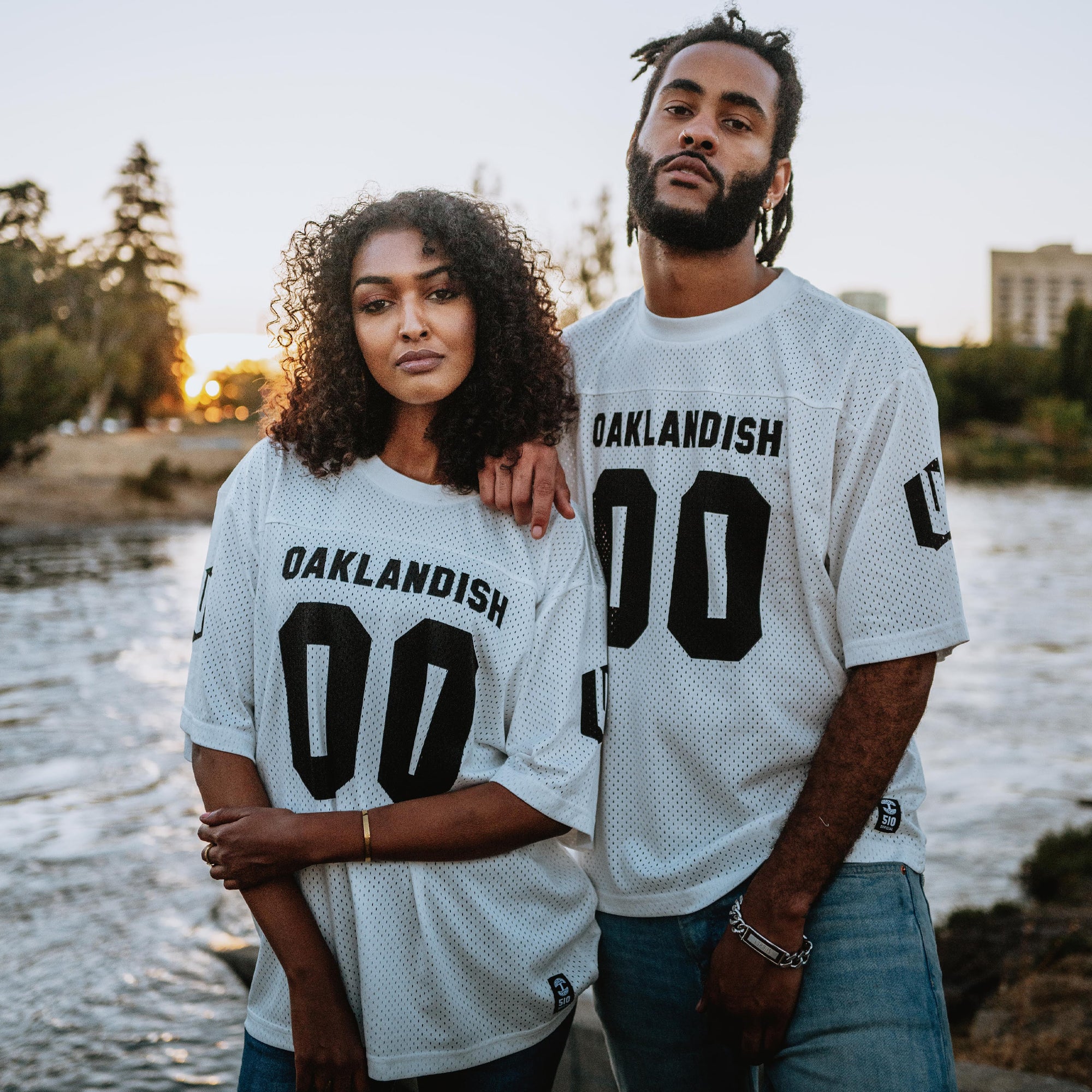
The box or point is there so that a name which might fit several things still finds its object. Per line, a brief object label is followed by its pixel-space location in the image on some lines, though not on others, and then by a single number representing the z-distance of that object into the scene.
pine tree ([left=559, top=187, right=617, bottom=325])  19.50
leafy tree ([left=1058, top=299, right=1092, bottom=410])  67.62
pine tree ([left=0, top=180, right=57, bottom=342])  39.06
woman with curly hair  1.99
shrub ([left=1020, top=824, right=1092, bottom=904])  5.70
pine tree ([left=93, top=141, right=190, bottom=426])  54.34
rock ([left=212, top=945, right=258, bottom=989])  4.74
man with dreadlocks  2.04
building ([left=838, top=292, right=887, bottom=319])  84.12
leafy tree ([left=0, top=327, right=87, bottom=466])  30.20
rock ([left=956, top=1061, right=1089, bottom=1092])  3.01
